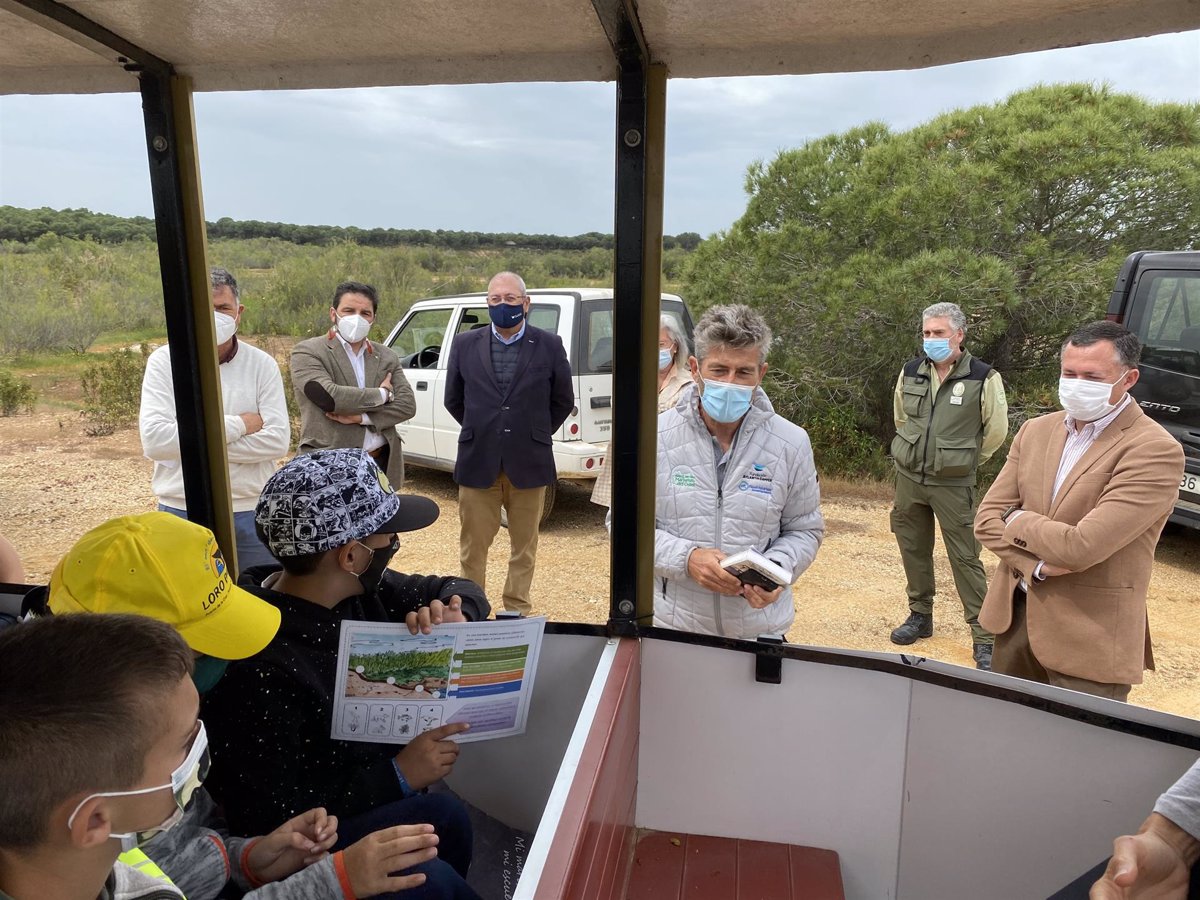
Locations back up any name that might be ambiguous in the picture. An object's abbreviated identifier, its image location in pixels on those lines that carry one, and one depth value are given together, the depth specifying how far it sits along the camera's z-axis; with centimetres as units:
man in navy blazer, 455
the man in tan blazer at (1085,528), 250
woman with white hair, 432
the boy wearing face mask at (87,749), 92
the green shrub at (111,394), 1255
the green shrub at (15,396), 1259
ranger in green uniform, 448
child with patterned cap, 151
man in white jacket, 242
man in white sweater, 329
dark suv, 565
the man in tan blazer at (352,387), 449
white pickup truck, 612
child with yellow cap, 134
